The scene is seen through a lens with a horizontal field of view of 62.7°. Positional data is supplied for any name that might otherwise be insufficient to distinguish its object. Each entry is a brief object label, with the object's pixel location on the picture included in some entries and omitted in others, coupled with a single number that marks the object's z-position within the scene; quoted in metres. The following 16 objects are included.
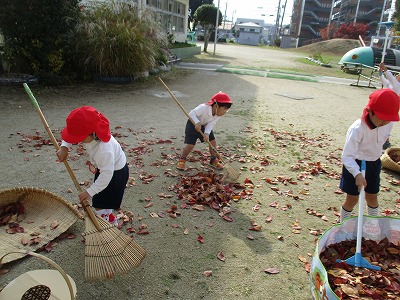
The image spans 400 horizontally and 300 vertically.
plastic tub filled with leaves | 2.18
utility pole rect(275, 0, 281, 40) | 61.31
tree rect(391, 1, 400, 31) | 34.64
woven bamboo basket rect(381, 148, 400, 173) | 4.78
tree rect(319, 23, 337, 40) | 55.57
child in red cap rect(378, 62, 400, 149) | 5.19
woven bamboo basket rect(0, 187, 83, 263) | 2.70
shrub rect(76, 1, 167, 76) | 8.88
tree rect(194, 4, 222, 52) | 24.14
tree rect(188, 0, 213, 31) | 47.22
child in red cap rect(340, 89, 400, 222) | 2.58
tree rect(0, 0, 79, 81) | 7.78
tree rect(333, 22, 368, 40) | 51.47
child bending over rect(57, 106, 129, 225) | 2.35
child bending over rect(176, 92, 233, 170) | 4.13
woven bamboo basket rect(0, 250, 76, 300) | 2.07
